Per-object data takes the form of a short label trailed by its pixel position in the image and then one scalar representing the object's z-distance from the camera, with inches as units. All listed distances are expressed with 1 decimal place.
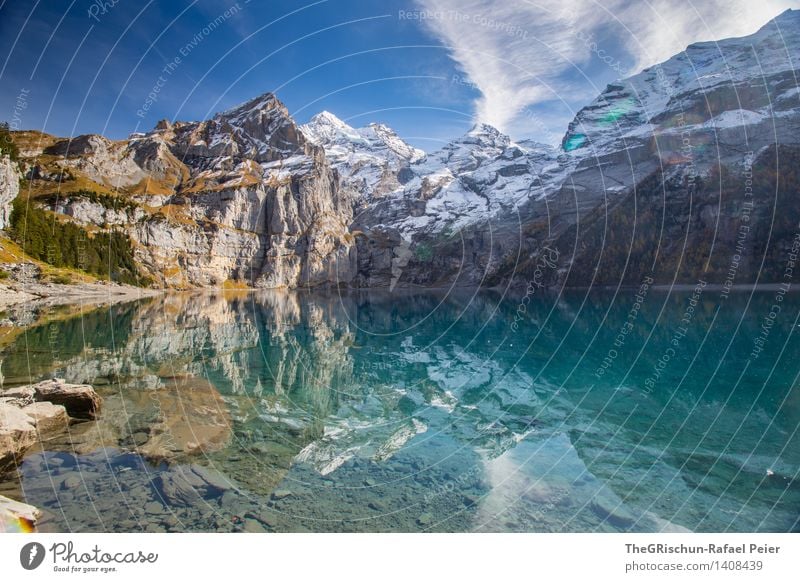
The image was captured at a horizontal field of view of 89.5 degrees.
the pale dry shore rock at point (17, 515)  275.9
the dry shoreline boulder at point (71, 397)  603.0
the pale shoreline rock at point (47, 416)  532.1
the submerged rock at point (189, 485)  390.0
